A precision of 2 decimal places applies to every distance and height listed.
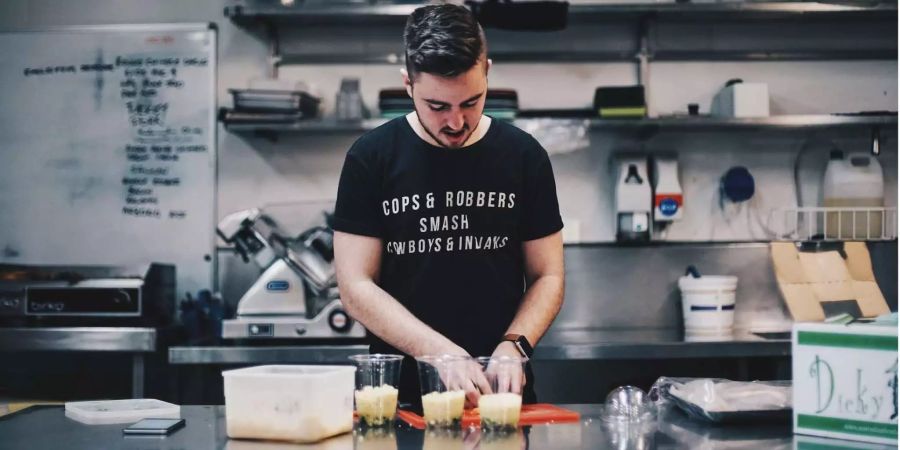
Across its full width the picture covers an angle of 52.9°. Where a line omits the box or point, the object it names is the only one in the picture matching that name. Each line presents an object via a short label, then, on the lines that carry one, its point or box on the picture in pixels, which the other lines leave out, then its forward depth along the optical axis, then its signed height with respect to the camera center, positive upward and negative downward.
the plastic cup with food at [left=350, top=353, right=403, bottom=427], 1.44 -0.24
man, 1.91 +0.01
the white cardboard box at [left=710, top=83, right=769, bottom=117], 3.44 +0.53
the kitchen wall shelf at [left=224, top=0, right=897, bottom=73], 3.68 +0.81
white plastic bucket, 3.36 -0.25
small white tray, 1.58 -0.31
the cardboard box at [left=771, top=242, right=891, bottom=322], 3.37 -0.16
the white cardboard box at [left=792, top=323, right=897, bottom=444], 1.35 -0.21
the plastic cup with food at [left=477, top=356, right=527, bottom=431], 1.39 -0.24
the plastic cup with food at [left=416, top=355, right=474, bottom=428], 1.40 -0.24
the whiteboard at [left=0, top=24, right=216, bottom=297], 3.70 +0.37
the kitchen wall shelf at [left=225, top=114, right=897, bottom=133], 3.35 +0.43
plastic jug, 3.56 +0.17
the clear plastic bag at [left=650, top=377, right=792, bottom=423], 1.51 -0.27
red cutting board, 1.47 -0.30
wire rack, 3.55 +0.07
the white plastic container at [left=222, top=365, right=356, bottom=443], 1.36 -0.25
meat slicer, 3.10 -0.18
